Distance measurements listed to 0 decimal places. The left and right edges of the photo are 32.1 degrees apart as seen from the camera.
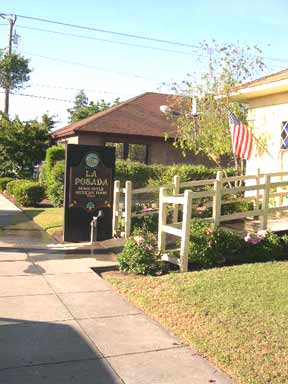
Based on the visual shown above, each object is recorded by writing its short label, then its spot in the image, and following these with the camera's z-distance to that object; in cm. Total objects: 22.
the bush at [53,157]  1948
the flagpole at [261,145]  1268
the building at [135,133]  2195
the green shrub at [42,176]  2144
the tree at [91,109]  5347
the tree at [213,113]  1560
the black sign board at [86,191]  1089
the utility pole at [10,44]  3682
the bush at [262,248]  859
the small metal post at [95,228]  1053
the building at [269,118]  1208
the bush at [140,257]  781
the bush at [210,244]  803
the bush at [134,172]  1766
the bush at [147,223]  1074
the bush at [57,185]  1722
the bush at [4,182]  2418
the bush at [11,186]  2054
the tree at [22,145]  2506
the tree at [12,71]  3762
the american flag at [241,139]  1123
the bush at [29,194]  1856
